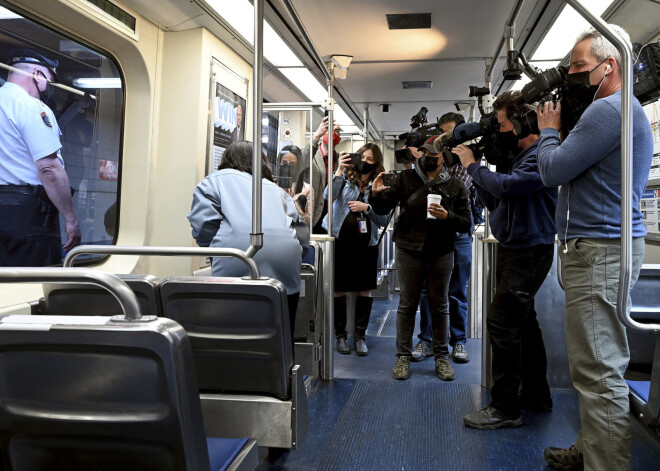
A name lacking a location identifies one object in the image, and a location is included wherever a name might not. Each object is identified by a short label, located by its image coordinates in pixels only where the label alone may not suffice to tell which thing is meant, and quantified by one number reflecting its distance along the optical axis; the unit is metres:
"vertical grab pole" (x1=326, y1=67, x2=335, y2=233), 3.73
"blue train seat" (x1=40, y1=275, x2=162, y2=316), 1.62
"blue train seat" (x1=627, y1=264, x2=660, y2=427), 1.72
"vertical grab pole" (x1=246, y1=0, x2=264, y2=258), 1.85
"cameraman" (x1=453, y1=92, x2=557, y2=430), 2.63
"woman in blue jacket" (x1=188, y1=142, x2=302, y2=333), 2.38
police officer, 2.54
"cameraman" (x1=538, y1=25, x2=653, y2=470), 1.80
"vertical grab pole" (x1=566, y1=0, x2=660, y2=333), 1.53
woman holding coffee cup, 3.69
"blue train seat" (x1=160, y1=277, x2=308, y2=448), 1.63
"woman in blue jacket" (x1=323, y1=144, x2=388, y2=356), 4.43
